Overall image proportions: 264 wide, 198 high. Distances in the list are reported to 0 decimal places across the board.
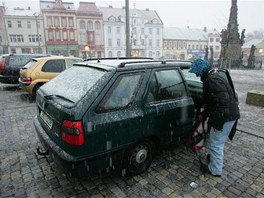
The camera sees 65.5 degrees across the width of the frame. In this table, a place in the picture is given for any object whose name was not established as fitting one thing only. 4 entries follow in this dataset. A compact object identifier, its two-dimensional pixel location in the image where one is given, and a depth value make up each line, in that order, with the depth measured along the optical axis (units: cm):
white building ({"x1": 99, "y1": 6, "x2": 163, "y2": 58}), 4967
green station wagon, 257
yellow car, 748
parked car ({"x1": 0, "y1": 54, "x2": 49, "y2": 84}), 985
